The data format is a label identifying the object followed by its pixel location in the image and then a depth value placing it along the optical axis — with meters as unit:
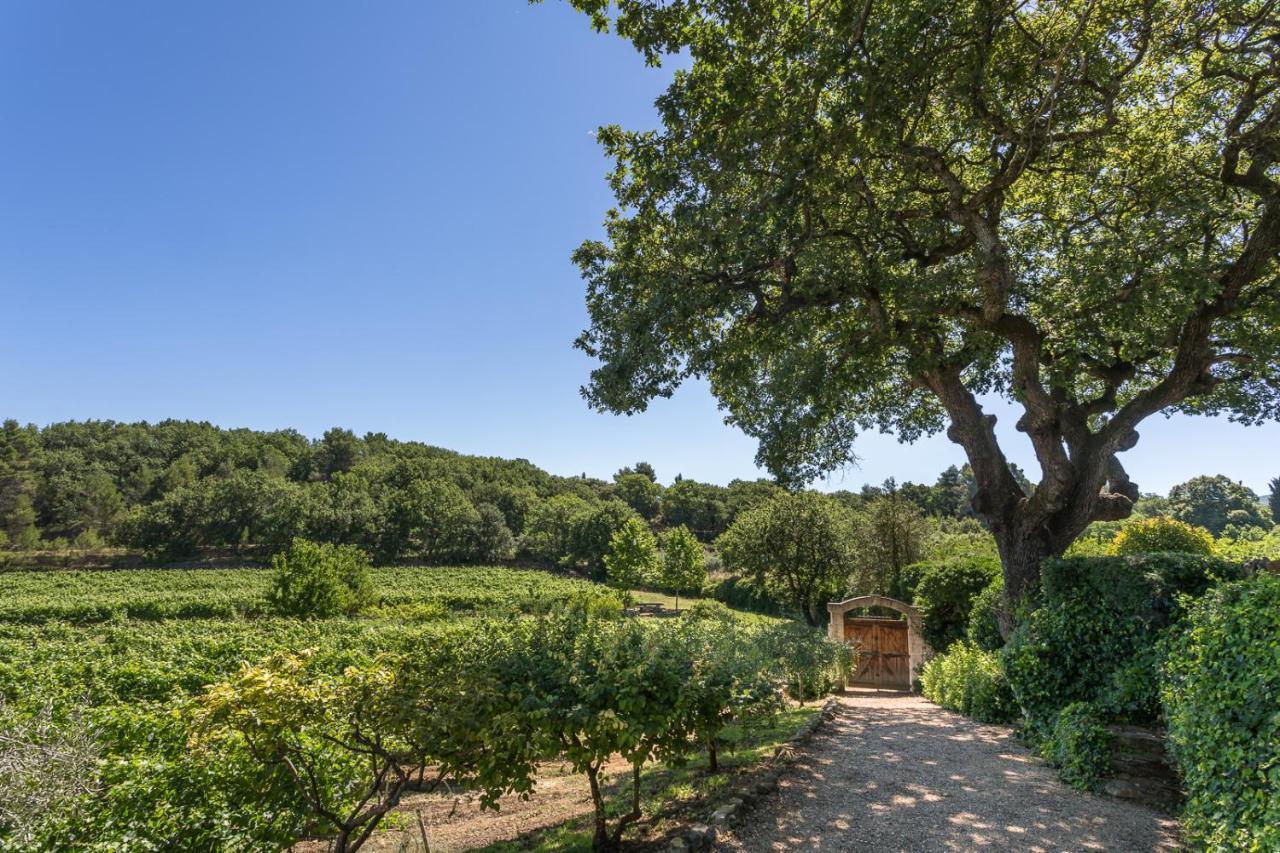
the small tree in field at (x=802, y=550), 25.23
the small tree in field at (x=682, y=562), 33.09
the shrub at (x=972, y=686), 7.75
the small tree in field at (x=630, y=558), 34.12
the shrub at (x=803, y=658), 9.00
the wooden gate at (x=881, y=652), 13.42
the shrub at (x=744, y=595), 30.64
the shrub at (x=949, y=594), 12.13
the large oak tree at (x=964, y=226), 5.85
